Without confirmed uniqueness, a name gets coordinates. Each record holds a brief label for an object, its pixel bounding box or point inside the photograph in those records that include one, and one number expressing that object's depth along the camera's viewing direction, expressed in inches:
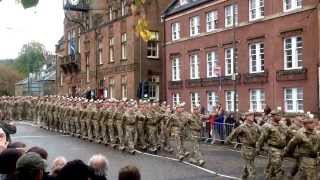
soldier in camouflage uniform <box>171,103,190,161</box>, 844.6
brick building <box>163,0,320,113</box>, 1289.4
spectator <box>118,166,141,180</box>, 234.4
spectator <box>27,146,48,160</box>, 295.6
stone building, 2075.5
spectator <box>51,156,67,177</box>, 285.4
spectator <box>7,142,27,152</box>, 318.7
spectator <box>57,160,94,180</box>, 250.7
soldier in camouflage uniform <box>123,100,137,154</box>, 975.0
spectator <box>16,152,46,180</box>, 231.1
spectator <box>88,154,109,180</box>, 277.0
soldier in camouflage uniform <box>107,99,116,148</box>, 1054.0
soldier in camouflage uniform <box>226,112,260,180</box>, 651.5
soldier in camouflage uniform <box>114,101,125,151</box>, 1007.6
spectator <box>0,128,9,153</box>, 337.4
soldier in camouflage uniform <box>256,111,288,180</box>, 621.0
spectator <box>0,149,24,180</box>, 266.1
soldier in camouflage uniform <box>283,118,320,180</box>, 572.7
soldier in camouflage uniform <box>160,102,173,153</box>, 961.5
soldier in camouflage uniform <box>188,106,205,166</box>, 808.9
